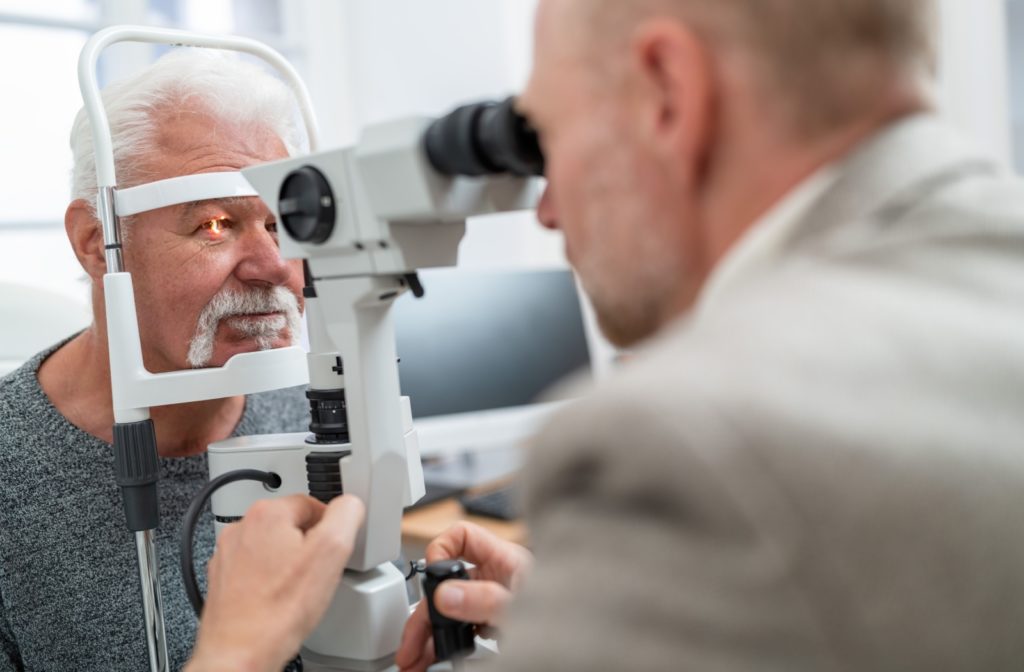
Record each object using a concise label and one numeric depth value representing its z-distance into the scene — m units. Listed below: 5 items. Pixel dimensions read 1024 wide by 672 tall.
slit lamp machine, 0.68
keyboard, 1.66
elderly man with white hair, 1.05
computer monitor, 1.84
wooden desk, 1.58
